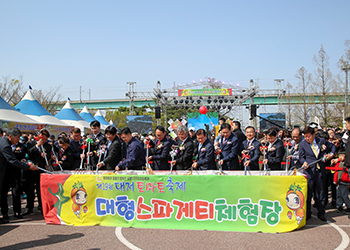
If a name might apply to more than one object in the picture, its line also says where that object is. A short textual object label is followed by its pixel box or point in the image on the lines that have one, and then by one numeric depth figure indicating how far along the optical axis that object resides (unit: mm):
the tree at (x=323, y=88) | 19281
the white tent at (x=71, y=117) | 19812
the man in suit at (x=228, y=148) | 5781
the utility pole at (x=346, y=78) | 17609
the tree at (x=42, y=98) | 29889
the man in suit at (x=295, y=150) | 5779
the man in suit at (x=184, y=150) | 5883
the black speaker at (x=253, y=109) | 16378
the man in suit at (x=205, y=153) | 5504
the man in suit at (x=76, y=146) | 6242
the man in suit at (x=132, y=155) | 5492
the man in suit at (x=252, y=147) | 5866
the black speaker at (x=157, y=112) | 21750
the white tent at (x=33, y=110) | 15438
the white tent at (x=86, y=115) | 24516
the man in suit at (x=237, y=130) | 7353
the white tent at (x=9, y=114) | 12267
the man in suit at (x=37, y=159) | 5836
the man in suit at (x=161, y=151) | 6039
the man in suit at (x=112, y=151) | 5668
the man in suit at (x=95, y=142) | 6289
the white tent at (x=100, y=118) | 26003
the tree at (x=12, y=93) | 23966
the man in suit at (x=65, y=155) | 6009
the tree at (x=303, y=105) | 21717
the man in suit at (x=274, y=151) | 5655
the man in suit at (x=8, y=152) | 5156
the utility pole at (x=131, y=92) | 23392
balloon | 15445
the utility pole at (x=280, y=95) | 22516
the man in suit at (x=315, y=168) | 5215
